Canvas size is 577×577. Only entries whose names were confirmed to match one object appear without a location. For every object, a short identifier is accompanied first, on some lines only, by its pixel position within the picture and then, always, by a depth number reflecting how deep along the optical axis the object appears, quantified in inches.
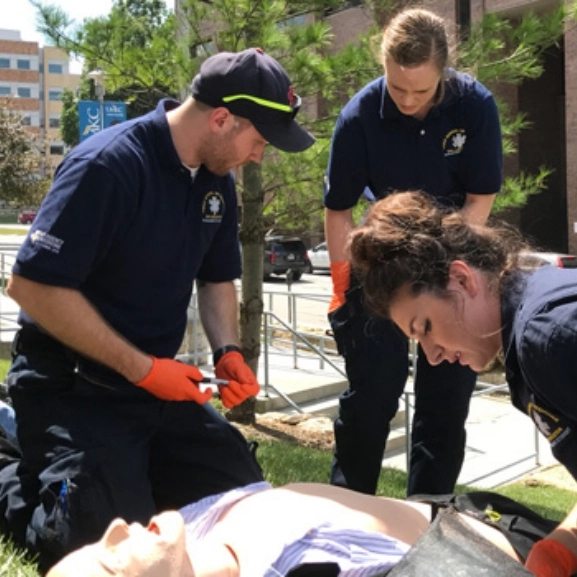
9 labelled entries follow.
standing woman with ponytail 132.3
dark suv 1050.7
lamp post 292.2
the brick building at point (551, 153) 1029.3
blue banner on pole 410.3
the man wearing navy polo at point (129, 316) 109.7
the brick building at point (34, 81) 3462.1
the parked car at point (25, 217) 2417.8
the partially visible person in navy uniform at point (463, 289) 80.5
